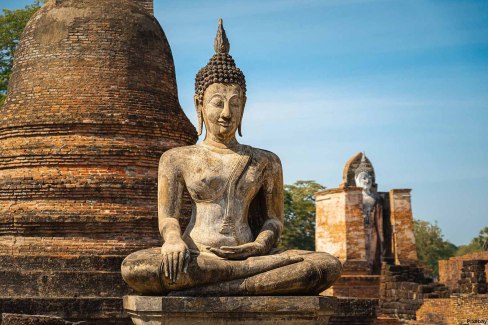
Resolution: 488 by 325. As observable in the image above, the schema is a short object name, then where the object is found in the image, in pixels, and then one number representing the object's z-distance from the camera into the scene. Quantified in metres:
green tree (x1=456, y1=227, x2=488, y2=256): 62.75
